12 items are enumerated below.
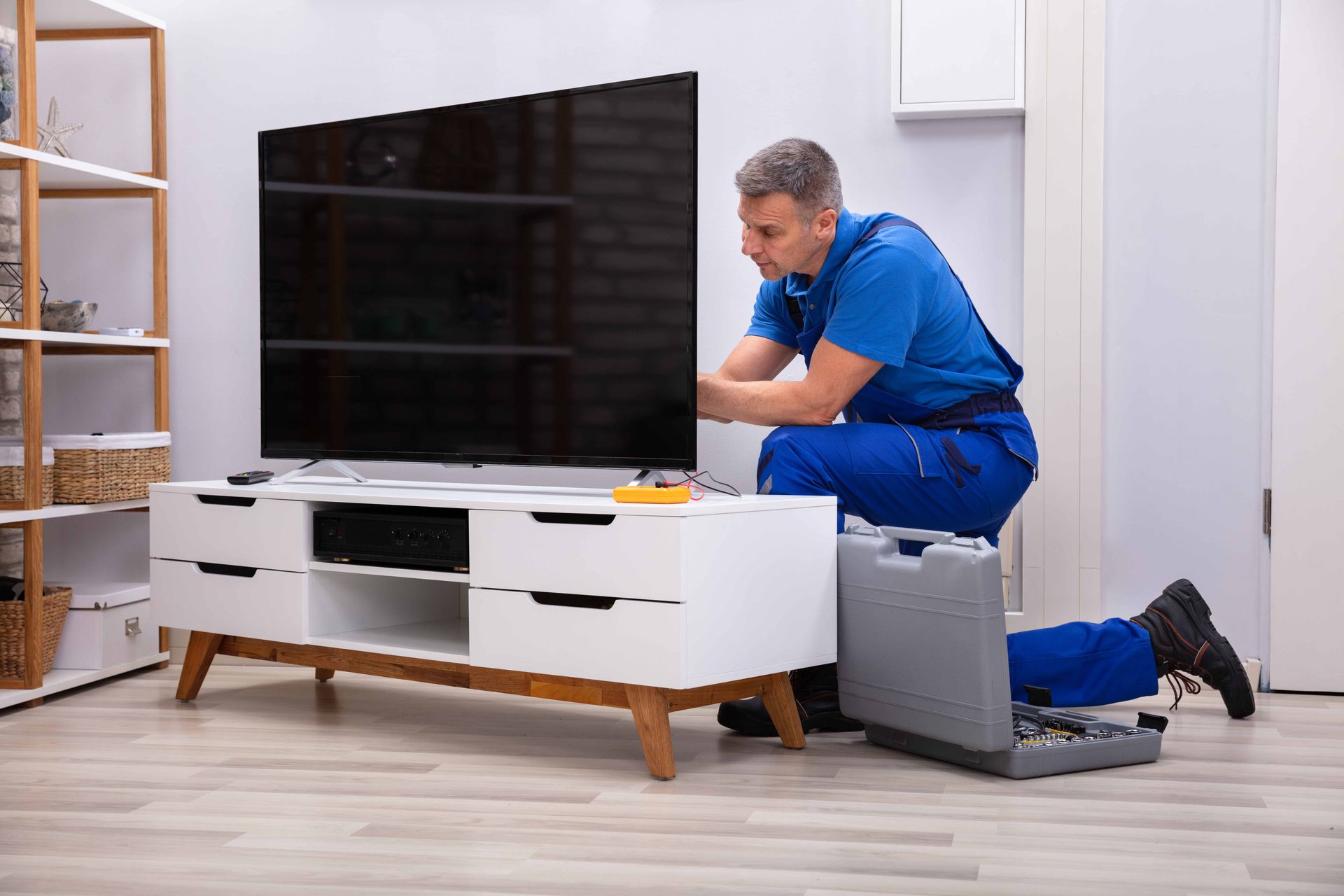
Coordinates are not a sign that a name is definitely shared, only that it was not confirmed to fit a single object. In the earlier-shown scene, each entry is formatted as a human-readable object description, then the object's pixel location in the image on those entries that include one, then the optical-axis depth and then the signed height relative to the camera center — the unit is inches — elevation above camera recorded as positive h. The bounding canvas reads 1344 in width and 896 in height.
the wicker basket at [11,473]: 108.5 -7.4
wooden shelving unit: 106.1 +16.1
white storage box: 114.9 -22.4
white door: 106.3 +3.2
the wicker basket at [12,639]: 107.0 -21.5
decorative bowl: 114.1 +6.6
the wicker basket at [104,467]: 113.5 -7.3
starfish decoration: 119.8 +24.5
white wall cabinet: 109.7 +29.4
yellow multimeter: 83.2 -7.0
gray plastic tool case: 79.2 -18.5
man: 91.8 -1.9
